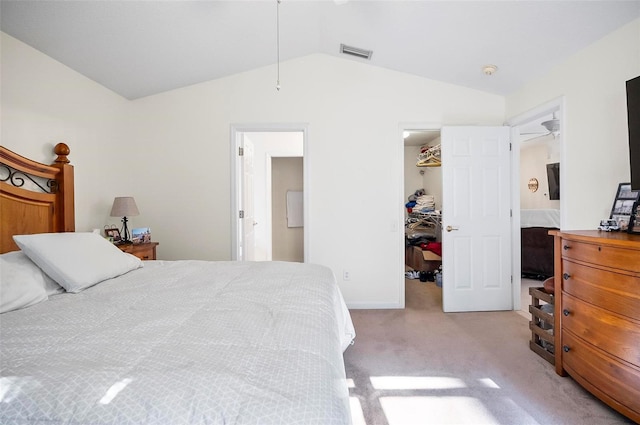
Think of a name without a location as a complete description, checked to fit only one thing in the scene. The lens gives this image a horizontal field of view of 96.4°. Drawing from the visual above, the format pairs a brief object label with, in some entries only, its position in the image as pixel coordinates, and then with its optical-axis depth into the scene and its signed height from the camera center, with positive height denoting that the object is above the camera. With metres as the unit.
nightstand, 2.53 -0.32
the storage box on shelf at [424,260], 4.26 -0.74
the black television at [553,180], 5.49 +0.59
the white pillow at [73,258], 1.48 -0.25
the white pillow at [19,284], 1.23 -0.32
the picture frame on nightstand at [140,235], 2.81 -0.22
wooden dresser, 1.40 -0.58
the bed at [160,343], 0.65 -0.41
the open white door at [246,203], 3.34 +0.13
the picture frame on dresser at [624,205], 1.80 +0.03
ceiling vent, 2.95 +1.68
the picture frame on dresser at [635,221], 1.66 -0.07
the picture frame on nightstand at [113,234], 2.71 -0.19
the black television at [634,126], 1.65 +0.49
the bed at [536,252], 4.17 -0.62
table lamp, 2.67 +0.06
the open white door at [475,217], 3.12 -0.07
